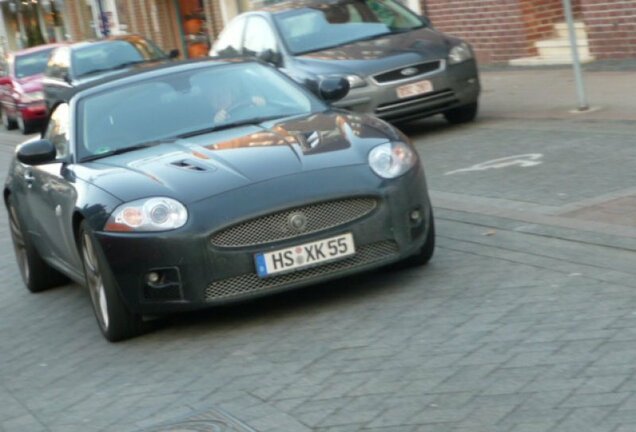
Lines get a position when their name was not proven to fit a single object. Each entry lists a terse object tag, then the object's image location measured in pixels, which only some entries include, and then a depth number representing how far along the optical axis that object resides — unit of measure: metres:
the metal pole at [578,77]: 22.61
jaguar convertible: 11.99
